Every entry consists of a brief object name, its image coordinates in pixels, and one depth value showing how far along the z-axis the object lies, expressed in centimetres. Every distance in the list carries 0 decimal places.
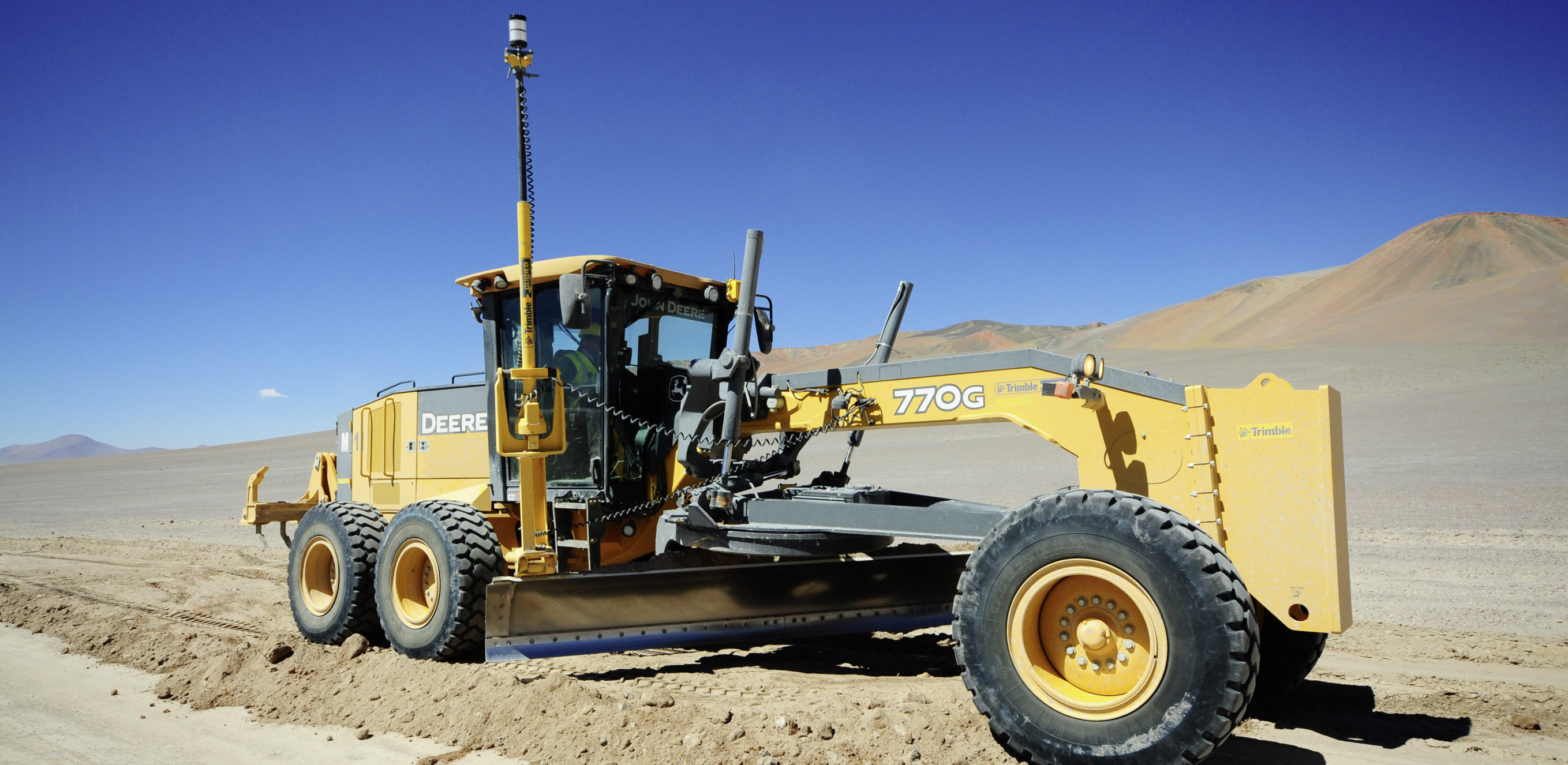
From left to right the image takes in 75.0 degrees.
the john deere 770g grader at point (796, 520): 420
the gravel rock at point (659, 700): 555
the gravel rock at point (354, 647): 703
